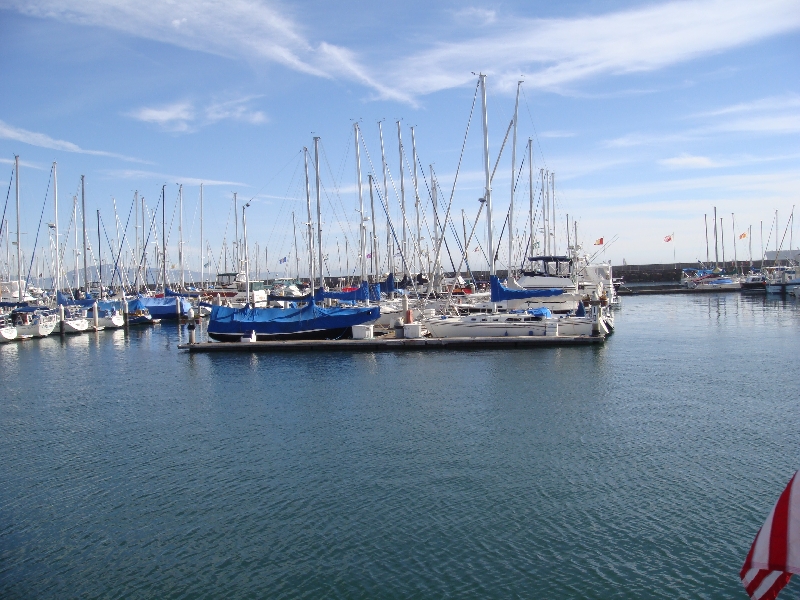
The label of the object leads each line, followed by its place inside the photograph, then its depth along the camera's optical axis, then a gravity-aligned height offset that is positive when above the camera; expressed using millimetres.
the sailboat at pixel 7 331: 57438 -3246
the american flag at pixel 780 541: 5340 -2129
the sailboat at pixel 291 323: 49969 -2999
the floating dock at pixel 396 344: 44688 -4387
